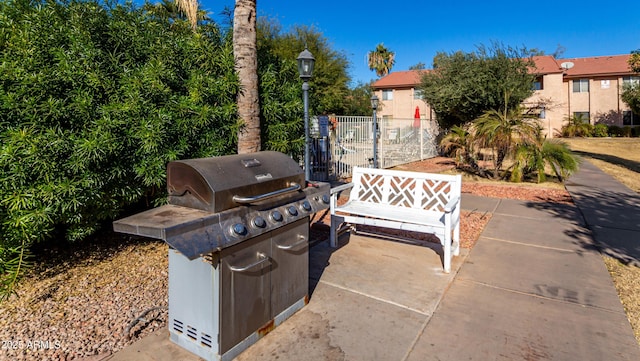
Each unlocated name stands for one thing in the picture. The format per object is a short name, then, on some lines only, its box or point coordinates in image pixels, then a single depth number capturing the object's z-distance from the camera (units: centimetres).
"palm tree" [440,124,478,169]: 1213
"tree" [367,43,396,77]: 5084
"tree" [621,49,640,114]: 2905
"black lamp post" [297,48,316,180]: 600
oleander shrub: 345
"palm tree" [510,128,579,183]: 1030
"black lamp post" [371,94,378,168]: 1217
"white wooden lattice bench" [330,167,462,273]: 456
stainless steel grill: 253
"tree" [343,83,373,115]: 3403
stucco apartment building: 3231
